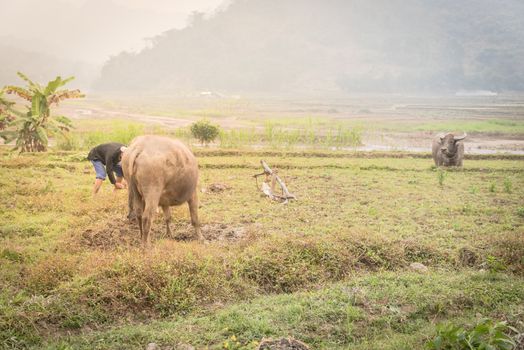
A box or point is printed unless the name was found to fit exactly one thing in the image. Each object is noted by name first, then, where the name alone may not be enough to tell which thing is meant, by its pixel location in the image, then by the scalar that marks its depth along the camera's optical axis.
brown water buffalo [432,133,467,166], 13.61
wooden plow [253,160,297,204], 8.88
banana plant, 14.43
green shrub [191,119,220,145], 18.12
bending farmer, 7.30
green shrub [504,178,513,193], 10.09
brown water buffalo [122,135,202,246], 5.27
